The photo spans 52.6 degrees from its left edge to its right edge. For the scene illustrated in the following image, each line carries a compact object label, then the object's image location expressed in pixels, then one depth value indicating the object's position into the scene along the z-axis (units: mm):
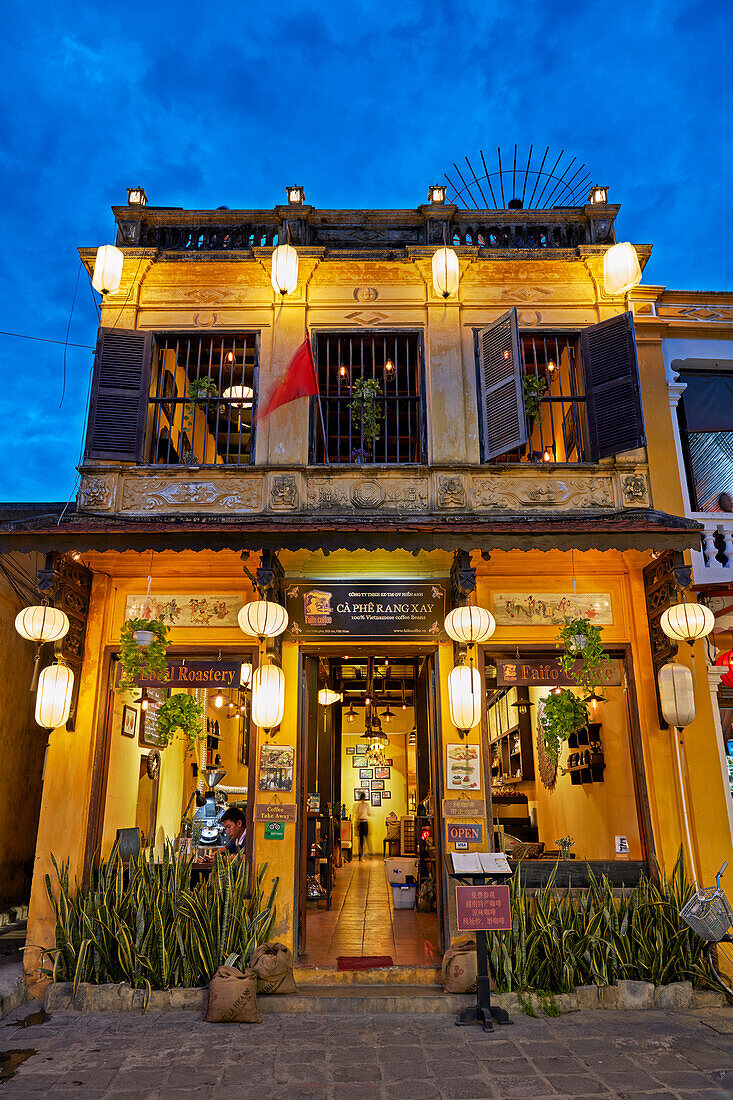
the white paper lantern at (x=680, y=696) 8047
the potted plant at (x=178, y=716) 8344
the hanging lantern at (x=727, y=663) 8492
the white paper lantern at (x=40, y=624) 7914
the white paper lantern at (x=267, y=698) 8195
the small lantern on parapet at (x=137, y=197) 10512
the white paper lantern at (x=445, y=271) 9492
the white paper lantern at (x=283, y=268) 9391
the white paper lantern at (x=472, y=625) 8055
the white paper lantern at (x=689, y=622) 7844
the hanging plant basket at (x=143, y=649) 8156
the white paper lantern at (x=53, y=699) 8047
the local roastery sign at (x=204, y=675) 8773
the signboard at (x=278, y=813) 8398
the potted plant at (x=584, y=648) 8094
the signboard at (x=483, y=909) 6414
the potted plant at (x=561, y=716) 7902
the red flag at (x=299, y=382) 9148
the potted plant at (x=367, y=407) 9609
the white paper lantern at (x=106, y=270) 9461
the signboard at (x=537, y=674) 8719
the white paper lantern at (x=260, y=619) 8070
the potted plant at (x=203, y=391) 9445
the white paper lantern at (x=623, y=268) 9195
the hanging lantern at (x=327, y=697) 13936
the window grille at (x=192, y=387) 9664
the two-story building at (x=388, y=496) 8297
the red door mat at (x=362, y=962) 7750
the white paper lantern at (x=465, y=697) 8070
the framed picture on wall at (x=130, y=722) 9727
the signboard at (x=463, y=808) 8375
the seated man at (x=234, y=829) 9297
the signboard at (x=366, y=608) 8891
